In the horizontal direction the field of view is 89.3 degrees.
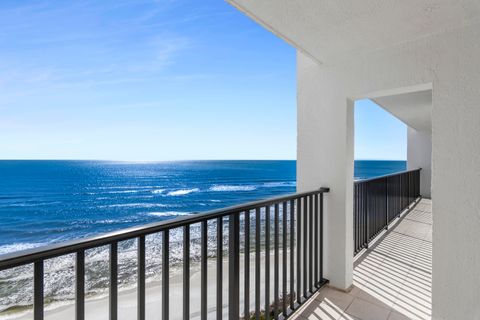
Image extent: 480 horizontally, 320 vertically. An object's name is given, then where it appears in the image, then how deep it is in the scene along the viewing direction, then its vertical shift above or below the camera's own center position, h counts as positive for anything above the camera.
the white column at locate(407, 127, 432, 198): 7.47 +0.09
